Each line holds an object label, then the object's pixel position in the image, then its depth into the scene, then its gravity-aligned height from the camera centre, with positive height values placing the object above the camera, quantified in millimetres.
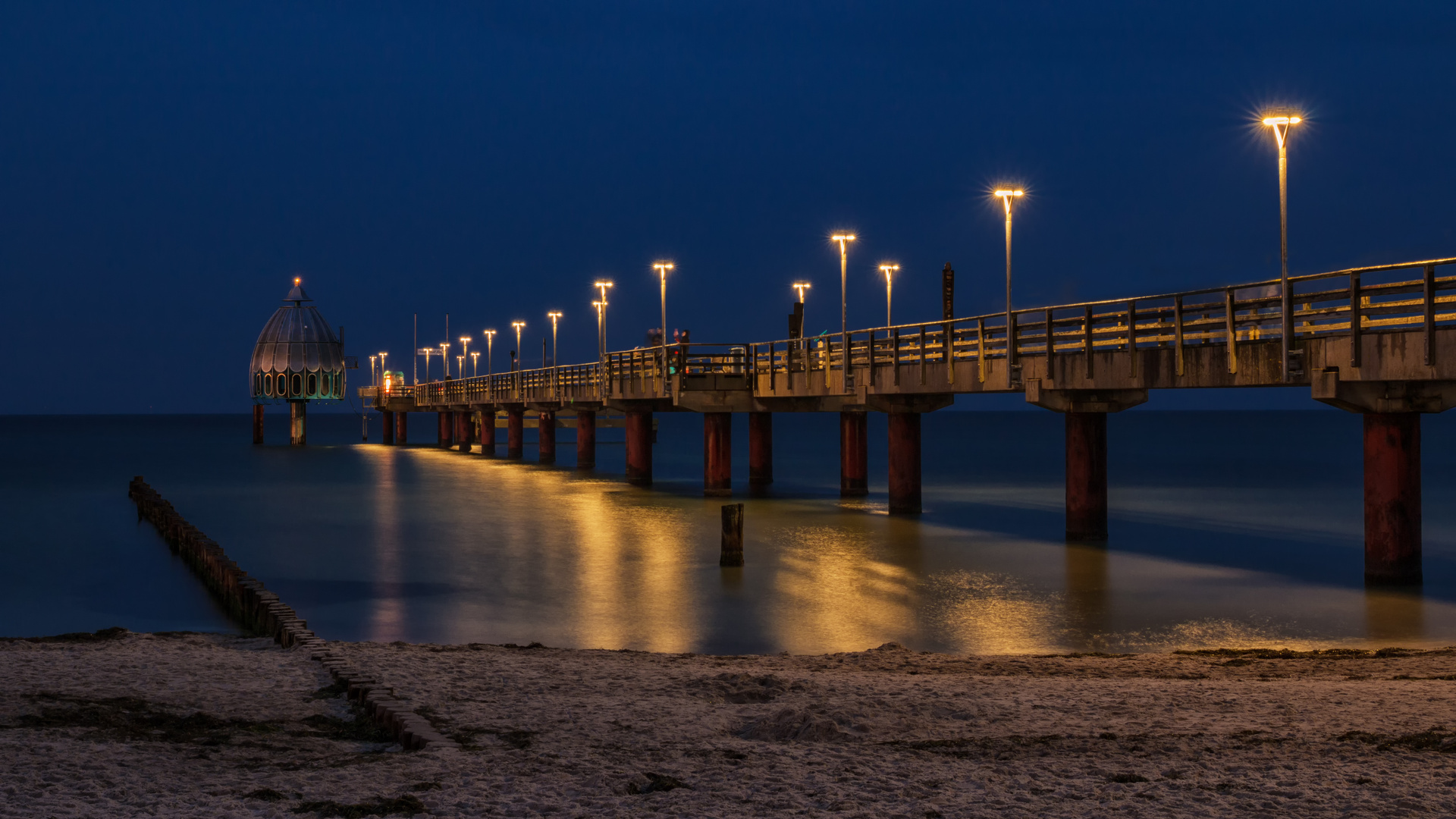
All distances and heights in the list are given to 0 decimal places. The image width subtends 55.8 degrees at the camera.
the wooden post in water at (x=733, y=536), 26781 -2062
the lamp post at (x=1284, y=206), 20484 +3380
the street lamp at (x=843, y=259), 41188 +5244
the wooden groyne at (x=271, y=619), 10375 -2239
